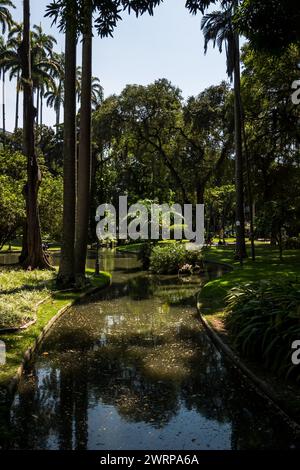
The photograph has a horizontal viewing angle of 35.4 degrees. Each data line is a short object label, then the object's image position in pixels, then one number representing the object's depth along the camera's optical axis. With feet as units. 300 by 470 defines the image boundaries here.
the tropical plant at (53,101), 241.67
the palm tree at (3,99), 207.23
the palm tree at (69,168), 60.39
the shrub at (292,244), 128.22
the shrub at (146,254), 97.75
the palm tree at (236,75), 86.63
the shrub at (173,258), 89.51
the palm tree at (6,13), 106.32
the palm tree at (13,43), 98.65
